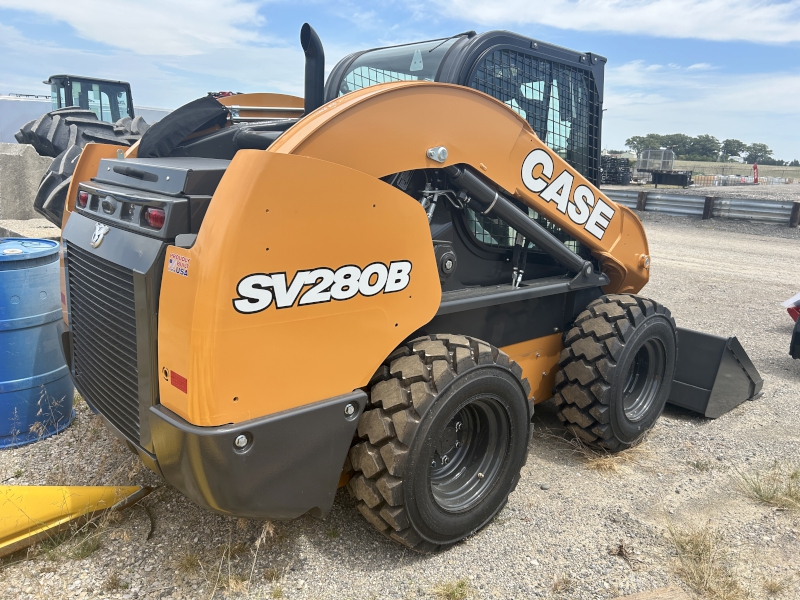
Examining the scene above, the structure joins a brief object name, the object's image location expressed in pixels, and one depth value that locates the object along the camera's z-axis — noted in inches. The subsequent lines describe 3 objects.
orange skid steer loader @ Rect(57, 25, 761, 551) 80.9
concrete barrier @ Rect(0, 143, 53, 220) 400.5
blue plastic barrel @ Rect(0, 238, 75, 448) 136.0
